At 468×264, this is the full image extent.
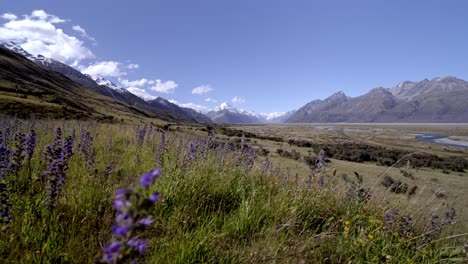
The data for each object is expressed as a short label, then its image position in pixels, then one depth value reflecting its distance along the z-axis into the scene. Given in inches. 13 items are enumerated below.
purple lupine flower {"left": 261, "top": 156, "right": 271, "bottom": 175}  249.1
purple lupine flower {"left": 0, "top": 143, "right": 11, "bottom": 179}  121.6
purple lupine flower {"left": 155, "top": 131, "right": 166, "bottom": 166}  204.9
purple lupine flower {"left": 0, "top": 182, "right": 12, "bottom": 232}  84.5
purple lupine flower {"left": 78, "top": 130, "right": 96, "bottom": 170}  176.9
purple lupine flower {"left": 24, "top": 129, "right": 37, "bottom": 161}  139.8
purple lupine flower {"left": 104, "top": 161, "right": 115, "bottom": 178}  171.3
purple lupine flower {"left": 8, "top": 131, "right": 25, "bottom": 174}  132.9
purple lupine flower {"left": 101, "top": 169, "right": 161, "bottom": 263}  42.5
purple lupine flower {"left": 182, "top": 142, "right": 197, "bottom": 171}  194.4
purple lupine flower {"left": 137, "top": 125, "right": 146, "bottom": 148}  301.9
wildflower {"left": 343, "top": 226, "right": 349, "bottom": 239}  136.1
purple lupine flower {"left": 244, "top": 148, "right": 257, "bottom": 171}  233.0
